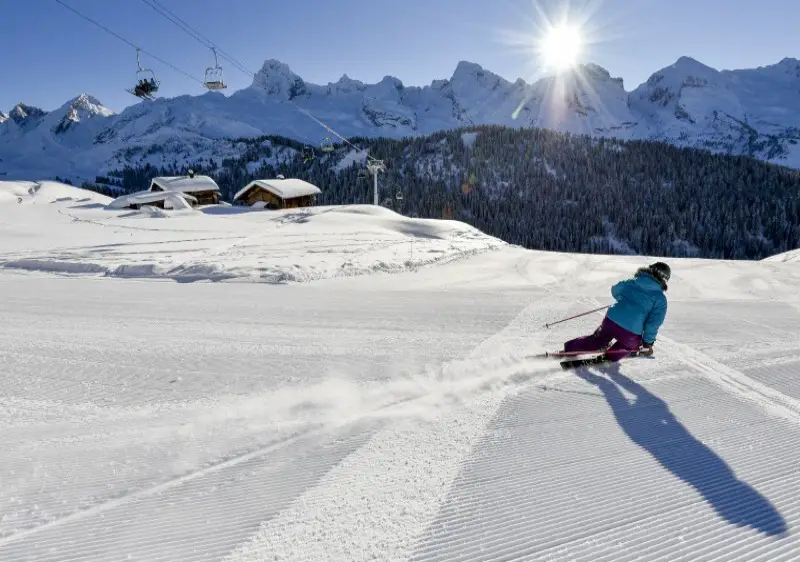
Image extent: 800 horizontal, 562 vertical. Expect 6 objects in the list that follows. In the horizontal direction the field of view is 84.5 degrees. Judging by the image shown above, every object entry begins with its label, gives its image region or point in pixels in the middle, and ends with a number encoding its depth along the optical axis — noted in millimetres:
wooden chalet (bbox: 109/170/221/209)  41125
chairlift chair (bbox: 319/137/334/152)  31584
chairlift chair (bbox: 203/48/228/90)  17453
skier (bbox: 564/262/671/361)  5820
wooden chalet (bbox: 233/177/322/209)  47406
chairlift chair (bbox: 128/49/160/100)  16828
